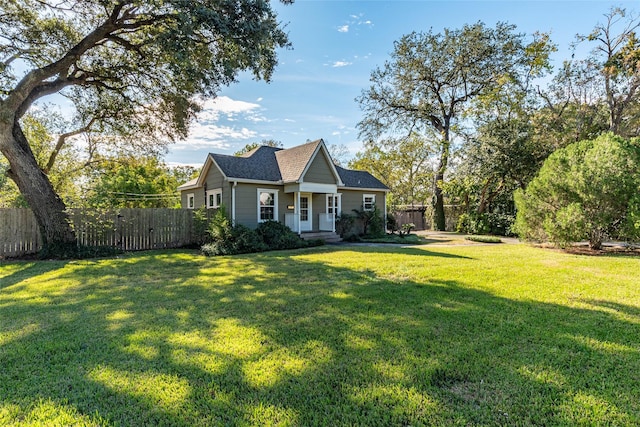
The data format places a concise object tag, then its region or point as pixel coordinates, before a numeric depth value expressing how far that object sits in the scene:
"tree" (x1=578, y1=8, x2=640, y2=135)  15.26
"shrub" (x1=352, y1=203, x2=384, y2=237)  18.30
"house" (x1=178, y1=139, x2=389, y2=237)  14.30
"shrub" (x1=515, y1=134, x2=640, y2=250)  9.36
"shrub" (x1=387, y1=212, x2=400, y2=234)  20.36
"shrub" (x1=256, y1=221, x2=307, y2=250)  12.88
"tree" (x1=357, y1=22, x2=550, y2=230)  19.89
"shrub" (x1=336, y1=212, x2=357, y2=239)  17.53
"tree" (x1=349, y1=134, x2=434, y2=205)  31.73
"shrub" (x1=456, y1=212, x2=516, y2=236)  18.22
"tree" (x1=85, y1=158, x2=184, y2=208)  21.39
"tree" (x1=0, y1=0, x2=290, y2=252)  9.12
